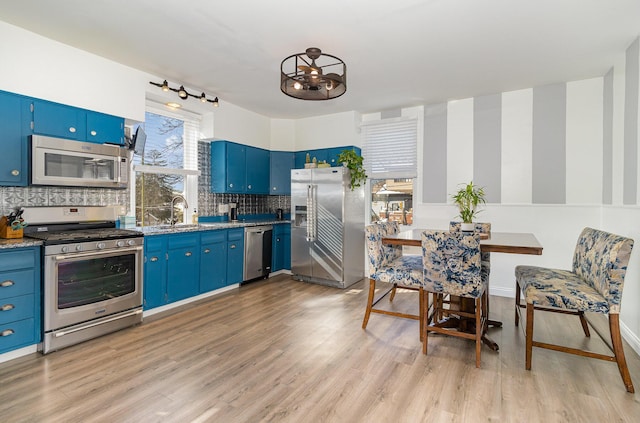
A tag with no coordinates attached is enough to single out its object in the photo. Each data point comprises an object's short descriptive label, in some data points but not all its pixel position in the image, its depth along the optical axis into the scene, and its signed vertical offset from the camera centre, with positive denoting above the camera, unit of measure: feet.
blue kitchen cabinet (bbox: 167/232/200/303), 12.20 -2.28
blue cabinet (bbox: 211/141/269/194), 15.80 +1.93
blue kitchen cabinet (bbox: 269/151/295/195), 18.59 +1.93
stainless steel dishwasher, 15.66 -2.17
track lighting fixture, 11.93 +4.47
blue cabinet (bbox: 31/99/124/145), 9.61 +2.56
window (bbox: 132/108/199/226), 13.35 +1.53
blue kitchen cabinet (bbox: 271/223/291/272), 17.46 -2.14
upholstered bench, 7.41 -1.91
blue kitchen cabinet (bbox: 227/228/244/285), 14.69 -2.20
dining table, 8.30 -0.90
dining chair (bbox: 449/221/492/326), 10.13 -0.70
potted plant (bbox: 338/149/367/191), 15.98 +2.18
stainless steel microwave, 9.35 +1.30
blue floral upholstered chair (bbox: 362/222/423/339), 9.84 -1.85
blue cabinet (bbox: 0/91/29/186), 8.90 +1.73
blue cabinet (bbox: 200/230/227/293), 13.46 -2.24
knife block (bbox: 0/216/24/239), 8.91 -0.72
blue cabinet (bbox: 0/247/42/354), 8.09 -2.37
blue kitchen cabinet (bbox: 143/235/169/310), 11.41 -2.30
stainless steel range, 8.84 -1.97
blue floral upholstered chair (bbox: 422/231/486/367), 8.19 -1.49
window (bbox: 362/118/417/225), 16.74 +2.24
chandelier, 8.50 +3.26
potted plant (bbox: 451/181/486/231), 10.08 +0.11
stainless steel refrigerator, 15.65 -0.94
